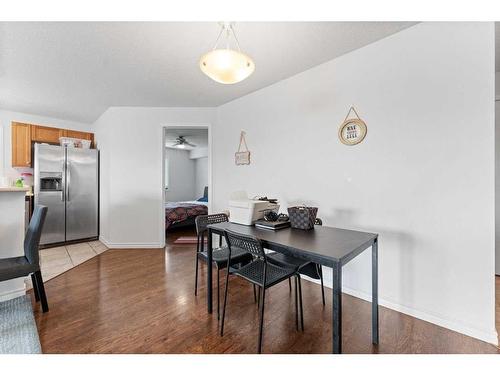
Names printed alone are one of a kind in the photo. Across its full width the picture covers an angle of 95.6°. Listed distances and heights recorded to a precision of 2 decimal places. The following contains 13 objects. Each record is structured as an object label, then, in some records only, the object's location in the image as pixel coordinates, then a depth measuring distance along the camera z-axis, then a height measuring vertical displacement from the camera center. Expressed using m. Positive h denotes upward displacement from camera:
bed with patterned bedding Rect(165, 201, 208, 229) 4.68 -0.58
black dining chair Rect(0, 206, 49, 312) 1.79 -0.62
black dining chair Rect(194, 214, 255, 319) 2.01 -0.64
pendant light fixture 1.39 +0.77
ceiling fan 6.03 +1.27
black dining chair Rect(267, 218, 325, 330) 1.78 -0.63
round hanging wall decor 2.15 +0.54
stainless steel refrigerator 3.76 -0.05
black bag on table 1.79 -0.25
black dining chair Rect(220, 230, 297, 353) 1.44 -0.61
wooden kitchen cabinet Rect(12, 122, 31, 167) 3.89 +0.74
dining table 1.13 -0.36
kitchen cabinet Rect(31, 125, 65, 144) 4.04 +0.98
